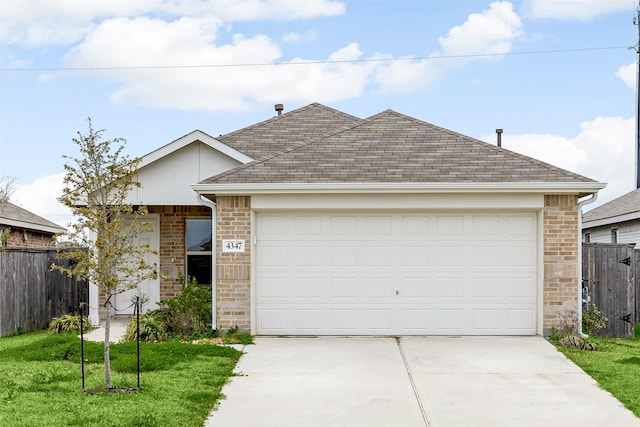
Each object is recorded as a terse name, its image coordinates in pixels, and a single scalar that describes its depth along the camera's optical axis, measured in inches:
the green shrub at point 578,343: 470.3
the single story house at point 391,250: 501.4
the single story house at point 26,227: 817.5
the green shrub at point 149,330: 488.7
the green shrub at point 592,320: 518.6
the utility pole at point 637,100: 1167.6
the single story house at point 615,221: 813.9
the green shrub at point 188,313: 512.1
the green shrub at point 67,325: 558.6
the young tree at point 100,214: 331.6
